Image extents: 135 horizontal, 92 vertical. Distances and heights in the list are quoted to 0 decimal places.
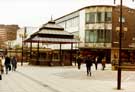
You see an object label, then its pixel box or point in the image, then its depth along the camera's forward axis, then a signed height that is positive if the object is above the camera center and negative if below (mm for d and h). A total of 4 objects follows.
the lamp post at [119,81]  10235 -2043
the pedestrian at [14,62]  19621 -1946
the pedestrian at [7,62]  16884 -1714
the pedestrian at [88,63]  16081 -1639
